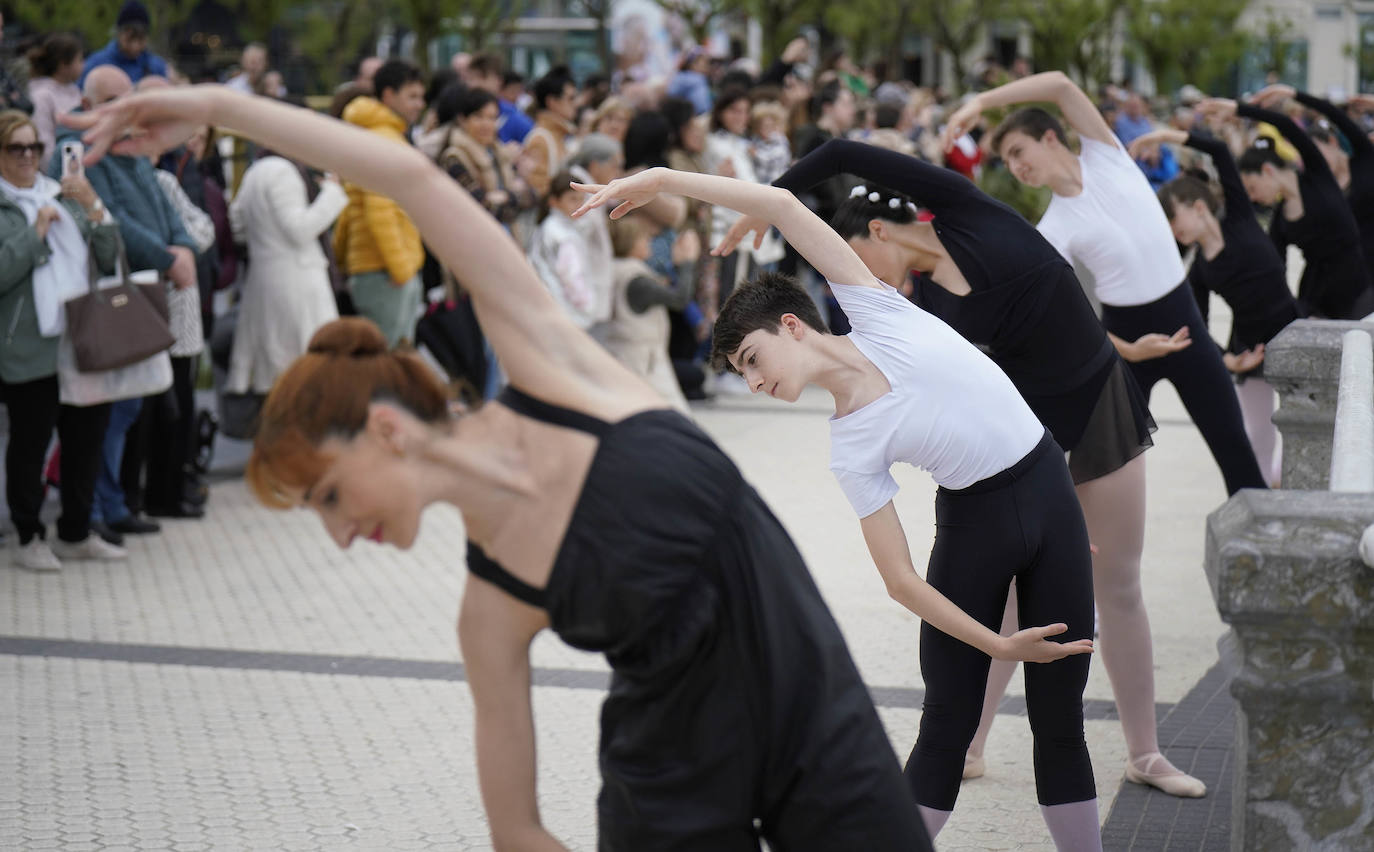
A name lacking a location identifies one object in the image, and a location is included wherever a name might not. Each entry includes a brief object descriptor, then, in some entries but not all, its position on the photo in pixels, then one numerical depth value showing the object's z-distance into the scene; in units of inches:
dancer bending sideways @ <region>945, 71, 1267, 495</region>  213.3
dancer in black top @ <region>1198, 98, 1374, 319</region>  331.0
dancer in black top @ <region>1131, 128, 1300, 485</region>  301.4
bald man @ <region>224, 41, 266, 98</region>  617.7
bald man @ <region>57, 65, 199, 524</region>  301.6
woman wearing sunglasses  278.2
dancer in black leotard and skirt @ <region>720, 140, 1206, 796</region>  167.8
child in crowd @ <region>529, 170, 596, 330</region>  348.8
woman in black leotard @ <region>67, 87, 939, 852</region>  88.1
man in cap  445.4
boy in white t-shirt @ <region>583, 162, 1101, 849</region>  131.5
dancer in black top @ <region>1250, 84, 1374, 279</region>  320.2
